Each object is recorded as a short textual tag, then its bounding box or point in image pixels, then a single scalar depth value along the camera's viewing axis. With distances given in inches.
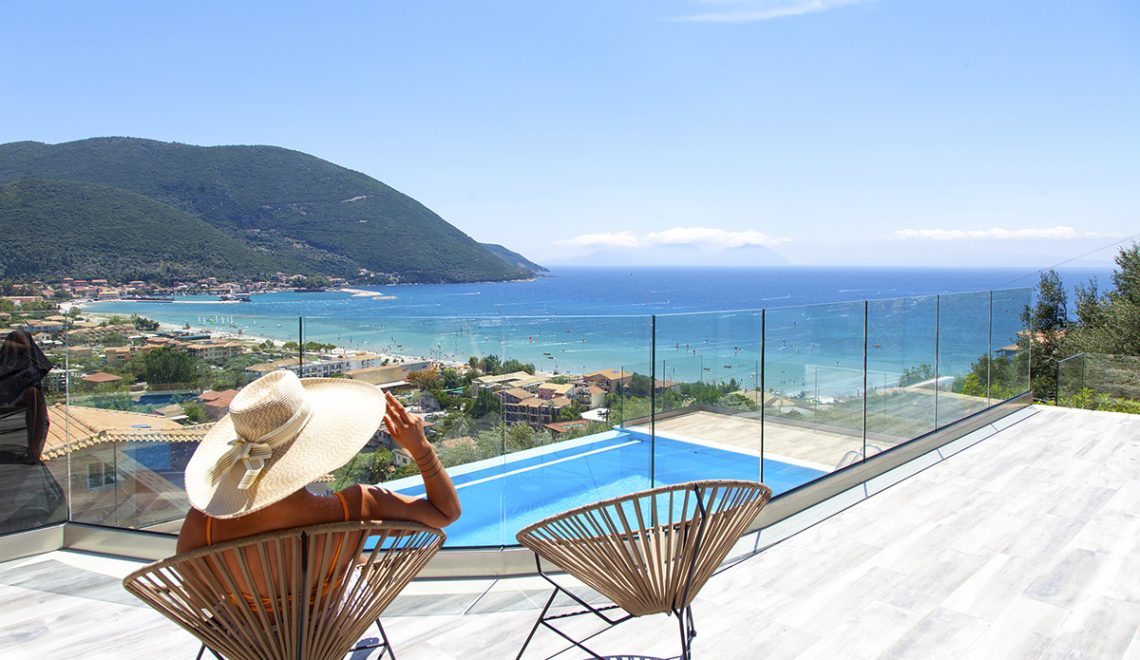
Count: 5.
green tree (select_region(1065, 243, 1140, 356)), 474.3
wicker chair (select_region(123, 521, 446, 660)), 55.4
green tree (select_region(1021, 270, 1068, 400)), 305.7
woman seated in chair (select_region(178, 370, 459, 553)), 54.8
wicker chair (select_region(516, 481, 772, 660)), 74.2
